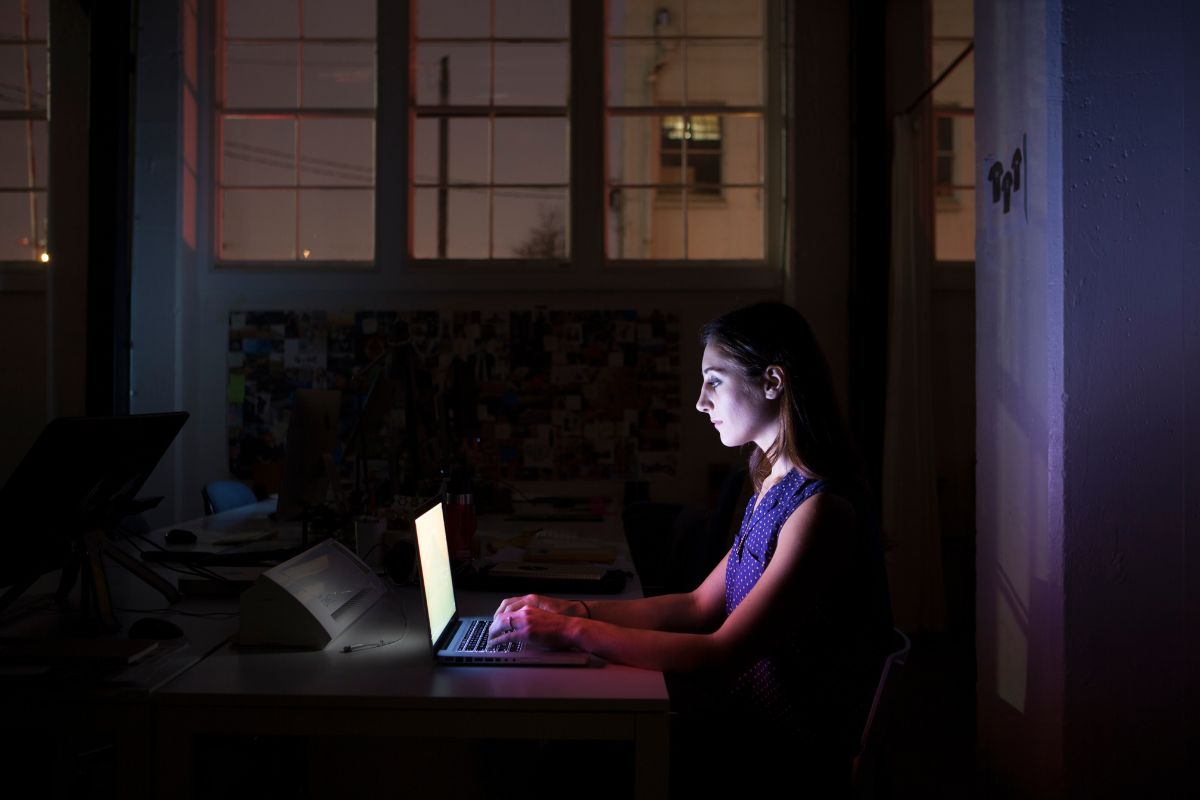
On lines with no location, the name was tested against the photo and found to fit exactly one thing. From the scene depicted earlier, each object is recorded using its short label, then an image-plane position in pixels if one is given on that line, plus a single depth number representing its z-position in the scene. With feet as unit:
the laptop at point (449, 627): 4.73
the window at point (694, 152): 15.75
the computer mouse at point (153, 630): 5.18
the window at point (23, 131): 14.92
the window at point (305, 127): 15.60
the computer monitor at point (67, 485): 4.89
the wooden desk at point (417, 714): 4.15
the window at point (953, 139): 15.19
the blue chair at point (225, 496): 11.94
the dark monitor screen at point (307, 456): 8.71
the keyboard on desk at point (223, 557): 7.73
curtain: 13.41
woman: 4.40
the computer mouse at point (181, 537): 9.00
